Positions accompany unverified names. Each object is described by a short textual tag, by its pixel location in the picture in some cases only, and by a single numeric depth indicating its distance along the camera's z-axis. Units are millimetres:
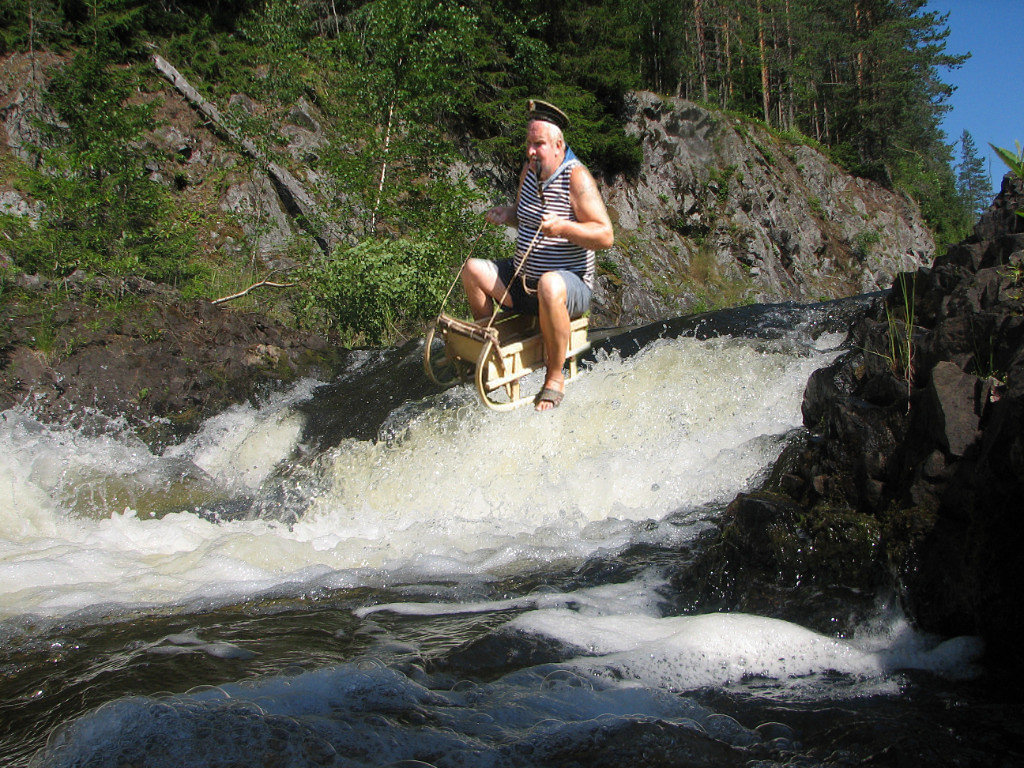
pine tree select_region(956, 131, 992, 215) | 79438
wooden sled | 4566
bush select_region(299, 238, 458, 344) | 12141
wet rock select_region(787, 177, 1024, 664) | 3100
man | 4320
